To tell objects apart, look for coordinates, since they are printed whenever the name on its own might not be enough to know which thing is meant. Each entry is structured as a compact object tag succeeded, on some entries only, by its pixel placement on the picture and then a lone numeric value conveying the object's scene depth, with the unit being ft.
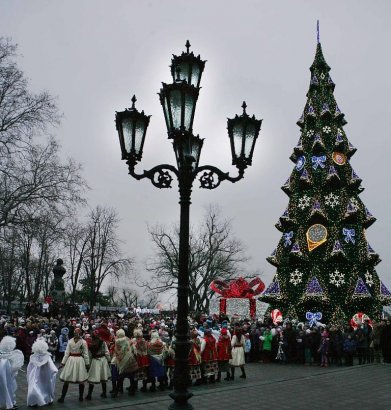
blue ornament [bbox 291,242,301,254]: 81.69
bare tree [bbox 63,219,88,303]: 146.20
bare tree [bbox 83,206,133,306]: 153.50
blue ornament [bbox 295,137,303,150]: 87.54
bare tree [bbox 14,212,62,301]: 72.08
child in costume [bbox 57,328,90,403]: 35.86
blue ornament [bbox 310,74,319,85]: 91.40
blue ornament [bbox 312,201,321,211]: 81.56
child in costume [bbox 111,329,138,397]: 39.17
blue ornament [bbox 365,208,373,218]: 82.84
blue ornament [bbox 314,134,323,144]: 84.88
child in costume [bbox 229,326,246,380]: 50.21
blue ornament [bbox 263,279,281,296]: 82.58
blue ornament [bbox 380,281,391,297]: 78.12
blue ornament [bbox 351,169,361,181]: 83.82
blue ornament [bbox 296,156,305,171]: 86.43
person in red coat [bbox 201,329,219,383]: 45.91
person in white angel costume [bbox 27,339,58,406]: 33.60
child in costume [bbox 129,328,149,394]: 40.63
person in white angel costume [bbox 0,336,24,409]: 31.96
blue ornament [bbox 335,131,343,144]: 85.28
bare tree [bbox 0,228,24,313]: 72.92
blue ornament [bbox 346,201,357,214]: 79.87
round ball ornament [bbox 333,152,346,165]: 84.69
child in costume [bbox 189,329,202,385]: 43.73
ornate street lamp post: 22.72
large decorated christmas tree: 77.71
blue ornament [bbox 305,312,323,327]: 77.99
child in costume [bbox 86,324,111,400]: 37.32
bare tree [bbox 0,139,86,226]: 71.87
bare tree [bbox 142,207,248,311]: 150.10
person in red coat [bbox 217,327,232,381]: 48.28
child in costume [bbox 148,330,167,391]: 41.45
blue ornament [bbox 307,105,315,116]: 89.10
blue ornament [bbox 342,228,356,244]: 80.18
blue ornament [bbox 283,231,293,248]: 85.53
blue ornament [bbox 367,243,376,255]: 79.69
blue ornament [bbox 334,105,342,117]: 88.41
